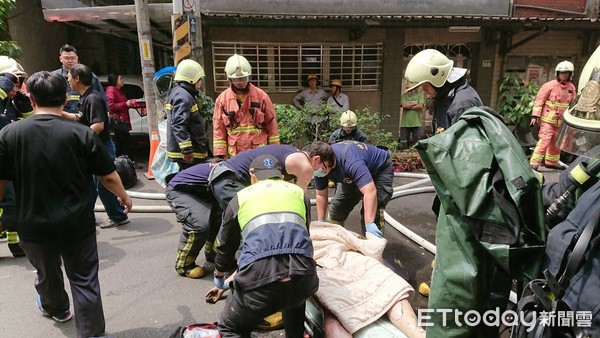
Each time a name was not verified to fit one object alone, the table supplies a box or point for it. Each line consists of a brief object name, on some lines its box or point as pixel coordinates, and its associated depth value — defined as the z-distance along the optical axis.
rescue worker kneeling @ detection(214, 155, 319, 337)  2.09
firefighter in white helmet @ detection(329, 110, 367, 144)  5.29
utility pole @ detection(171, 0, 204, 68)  5.44
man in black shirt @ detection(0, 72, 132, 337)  2.36
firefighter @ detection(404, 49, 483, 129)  3.28
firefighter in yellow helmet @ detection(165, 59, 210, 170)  4.32
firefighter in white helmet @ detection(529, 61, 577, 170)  6.98
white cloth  2.55
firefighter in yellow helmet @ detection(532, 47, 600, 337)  1.15
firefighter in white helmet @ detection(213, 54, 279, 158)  4.57
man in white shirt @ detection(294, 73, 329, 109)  7.86
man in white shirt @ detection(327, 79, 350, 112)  7.75
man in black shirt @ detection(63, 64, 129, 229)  4.19
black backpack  5.84
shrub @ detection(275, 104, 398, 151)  6.54
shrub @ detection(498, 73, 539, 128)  8.12
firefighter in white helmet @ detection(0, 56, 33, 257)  3.78
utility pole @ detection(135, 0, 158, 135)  5.94
